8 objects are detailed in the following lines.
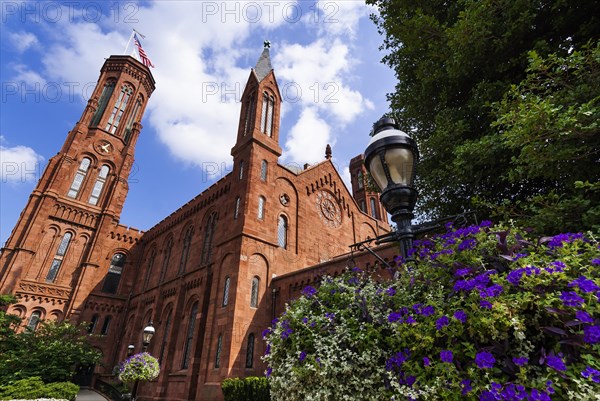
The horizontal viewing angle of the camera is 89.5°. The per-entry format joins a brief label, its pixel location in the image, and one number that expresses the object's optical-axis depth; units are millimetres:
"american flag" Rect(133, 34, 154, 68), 36906
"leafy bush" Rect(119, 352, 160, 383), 11164
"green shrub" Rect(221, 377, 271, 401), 10977
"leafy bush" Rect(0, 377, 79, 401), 13109
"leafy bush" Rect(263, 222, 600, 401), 1883
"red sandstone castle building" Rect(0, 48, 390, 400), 15023
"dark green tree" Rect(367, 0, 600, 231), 5527
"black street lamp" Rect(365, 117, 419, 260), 3361
